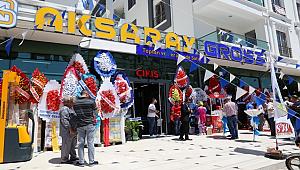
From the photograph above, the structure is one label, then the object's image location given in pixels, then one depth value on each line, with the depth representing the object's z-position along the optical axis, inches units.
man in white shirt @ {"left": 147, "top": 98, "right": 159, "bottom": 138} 469.3
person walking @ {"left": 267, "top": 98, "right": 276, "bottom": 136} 439.0
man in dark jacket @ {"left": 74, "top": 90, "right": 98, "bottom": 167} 228.8
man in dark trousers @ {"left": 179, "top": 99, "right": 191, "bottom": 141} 396.3
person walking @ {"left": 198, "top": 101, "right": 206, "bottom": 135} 483.2
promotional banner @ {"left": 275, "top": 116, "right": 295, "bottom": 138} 278.4
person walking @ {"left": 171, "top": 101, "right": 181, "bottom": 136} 494.3
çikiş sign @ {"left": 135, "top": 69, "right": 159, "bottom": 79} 515.8
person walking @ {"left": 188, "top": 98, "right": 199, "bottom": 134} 498.9
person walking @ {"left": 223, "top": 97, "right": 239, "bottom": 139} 409.7
